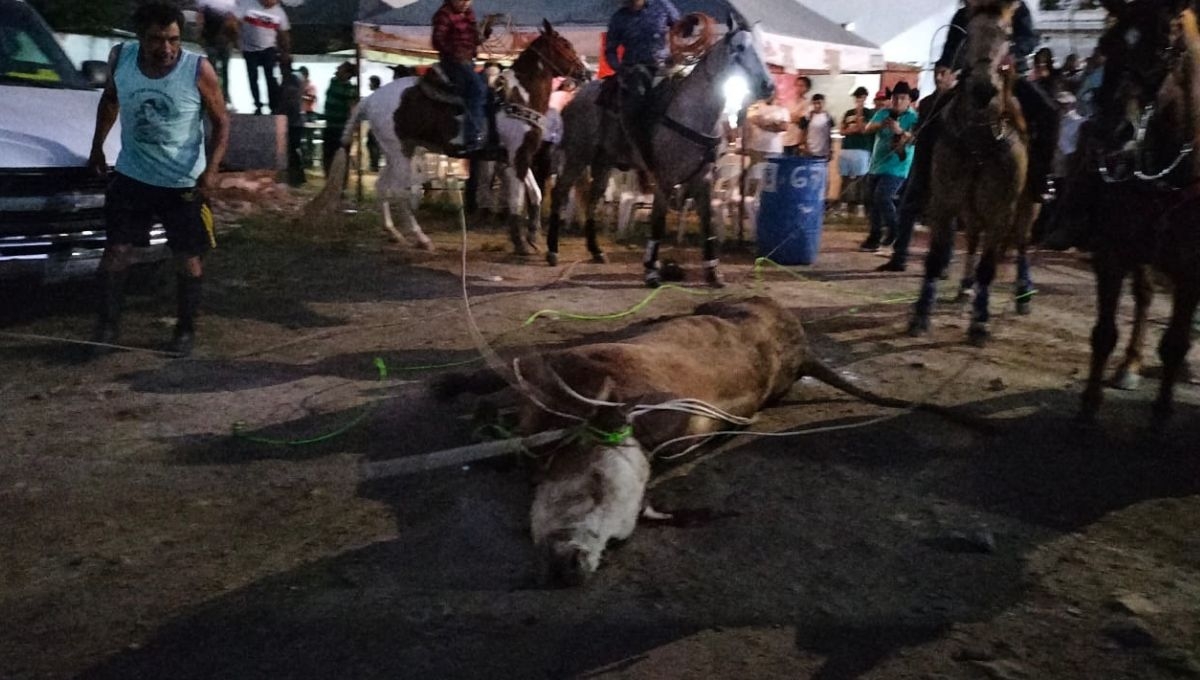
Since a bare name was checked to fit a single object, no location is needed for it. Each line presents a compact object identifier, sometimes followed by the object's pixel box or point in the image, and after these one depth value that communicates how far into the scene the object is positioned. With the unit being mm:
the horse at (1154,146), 4953
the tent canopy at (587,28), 14891
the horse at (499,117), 11000
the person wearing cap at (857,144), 15111
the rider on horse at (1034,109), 7902
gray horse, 9328
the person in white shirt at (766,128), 14078
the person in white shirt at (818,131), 14320
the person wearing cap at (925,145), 7895
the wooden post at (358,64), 15797
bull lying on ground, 3664
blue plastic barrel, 11219
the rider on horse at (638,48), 9531
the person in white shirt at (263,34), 13047
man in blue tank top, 6145
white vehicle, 6605
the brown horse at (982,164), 6723
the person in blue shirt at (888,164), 12016
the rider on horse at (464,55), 10312
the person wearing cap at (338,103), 15641
